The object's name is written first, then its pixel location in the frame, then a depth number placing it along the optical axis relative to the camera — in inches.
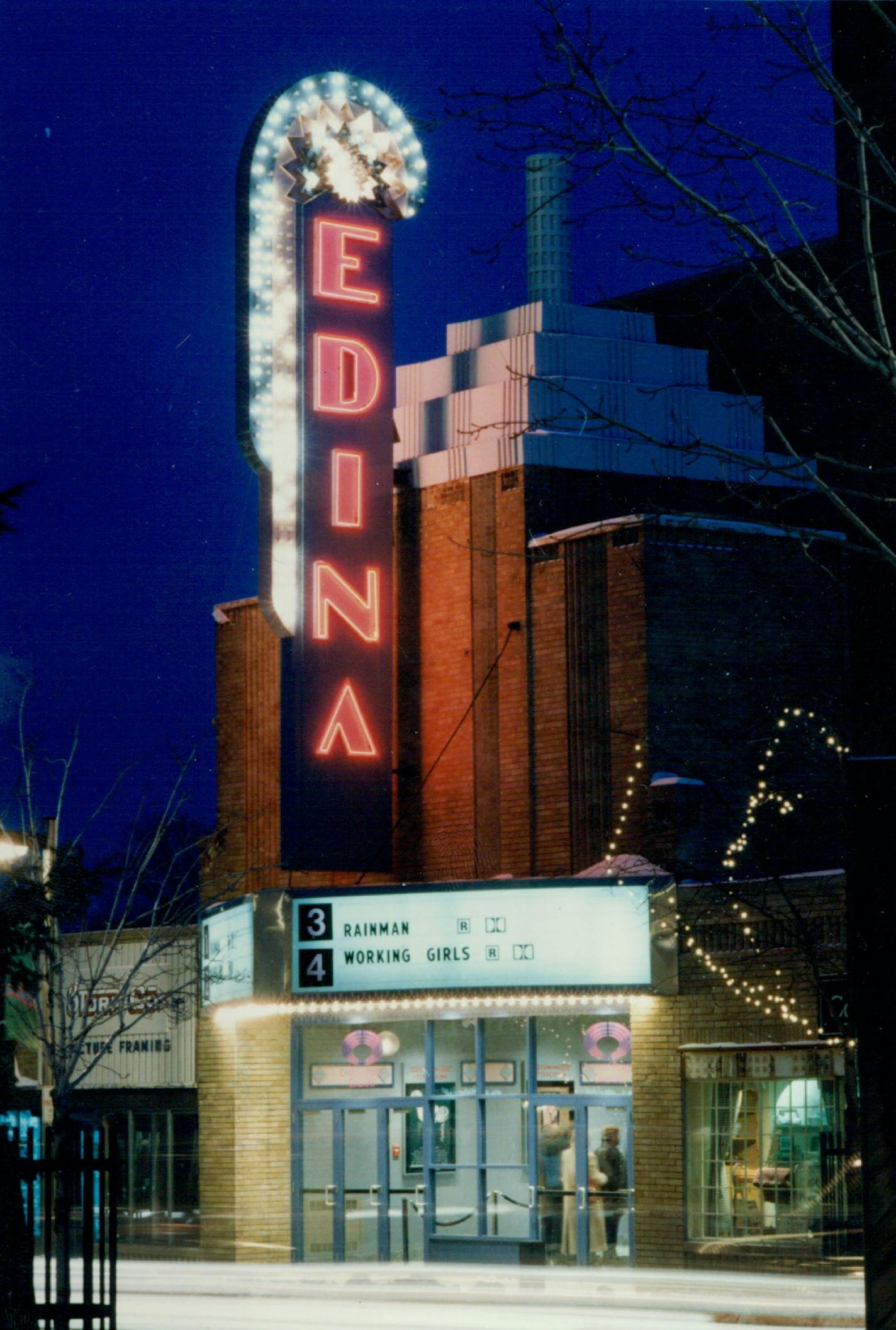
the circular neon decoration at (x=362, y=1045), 1137.4
